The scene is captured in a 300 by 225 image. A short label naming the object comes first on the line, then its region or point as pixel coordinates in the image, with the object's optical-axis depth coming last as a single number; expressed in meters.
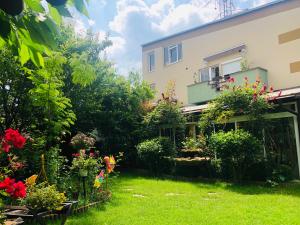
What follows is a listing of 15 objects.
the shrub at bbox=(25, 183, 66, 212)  4.82
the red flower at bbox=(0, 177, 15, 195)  3.96
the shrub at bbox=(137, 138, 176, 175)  12.63
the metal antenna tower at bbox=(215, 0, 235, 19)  21.02
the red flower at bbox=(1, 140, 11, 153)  4.33
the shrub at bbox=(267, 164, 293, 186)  9.63
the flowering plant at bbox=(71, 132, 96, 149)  8.62
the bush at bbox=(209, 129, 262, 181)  9.86
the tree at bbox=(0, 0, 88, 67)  0.93
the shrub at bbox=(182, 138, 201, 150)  12.38
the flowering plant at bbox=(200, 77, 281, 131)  10.57
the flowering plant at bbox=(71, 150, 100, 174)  7.45
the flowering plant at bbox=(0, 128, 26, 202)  3.99
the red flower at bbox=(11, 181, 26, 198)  4.04
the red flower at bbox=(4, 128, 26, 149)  4.30
